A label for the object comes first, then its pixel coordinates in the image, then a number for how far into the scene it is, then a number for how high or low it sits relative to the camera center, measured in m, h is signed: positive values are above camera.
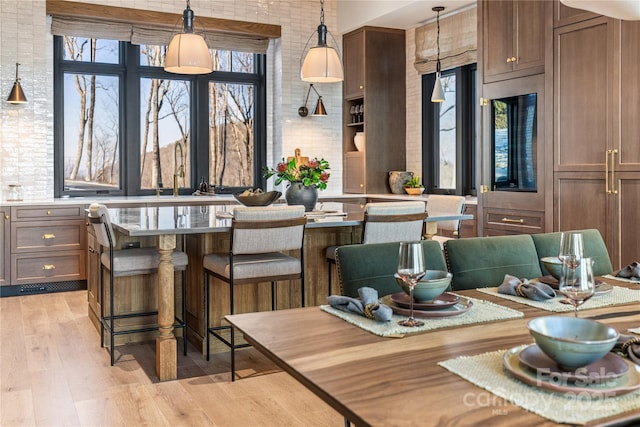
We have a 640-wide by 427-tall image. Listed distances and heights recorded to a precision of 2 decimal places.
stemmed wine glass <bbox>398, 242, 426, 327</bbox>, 1.59 -0.16
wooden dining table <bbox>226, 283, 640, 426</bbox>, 1.05 -0.33
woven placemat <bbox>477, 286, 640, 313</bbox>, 1.79 -0.29
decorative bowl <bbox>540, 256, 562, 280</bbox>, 2.01 -0.20
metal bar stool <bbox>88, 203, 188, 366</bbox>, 3.74 -0.34
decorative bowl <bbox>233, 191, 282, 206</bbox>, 4.52 +0.03
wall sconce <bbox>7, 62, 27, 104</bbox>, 6.11 +1.06
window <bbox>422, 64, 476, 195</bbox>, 6.94 +0.78
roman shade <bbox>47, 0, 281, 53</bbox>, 6.50 +1.95
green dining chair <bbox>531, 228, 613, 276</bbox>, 2.50 -0.18
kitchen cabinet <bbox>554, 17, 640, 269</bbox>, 4.01 +0.47
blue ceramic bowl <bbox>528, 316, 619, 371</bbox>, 1.14 -0.26
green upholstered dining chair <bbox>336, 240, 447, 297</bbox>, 2.12 -0.22
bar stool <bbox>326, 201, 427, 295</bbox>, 3.81 -0.11
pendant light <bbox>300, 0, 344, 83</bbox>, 4.52 +1.00
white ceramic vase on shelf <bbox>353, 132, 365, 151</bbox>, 7.58 +0.76
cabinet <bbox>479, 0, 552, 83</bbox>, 4.65 +1.26
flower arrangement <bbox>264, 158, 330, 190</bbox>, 4.48 +0.22
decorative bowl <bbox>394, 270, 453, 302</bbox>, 1.72 -0.23
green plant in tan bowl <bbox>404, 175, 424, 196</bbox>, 7.19 +0.18
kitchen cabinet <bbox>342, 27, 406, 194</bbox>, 7.40 +1.24
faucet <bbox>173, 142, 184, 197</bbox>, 7.30 +0.47
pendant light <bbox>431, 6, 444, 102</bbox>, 6.25 +1.09
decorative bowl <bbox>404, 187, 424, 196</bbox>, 7.18 +0.15
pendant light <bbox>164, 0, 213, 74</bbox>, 4.12 +0.99
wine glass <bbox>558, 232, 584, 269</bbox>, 1.67 -0.12
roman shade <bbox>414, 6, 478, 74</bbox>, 6.55 +1.73
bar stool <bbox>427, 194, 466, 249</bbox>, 4.77 -0.03
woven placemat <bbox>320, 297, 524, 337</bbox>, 1.55 -0.30
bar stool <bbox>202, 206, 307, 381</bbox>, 3.46 -0.25
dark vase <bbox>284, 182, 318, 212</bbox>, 4.53 +0.06
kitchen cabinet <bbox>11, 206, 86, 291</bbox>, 5.90 -0.37
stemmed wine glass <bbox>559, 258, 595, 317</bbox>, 1.43 -0.18
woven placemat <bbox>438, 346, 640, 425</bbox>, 1.04 -0.34
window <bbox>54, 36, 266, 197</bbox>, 6.91 +0.96
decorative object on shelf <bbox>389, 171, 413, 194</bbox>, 7.40 +0.27
